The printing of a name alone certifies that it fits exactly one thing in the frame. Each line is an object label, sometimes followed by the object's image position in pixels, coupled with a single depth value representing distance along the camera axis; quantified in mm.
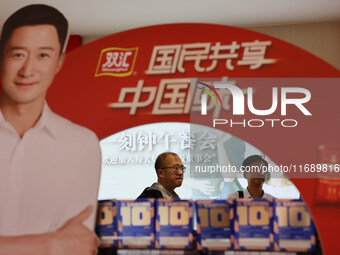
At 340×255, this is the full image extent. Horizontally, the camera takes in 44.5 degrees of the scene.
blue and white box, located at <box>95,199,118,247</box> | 2179
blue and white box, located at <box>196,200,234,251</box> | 2094
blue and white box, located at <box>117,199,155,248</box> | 2137
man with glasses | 3102
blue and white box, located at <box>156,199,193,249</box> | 2111
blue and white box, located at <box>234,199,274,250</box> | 2059
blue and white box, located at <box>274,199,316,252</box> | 2043
